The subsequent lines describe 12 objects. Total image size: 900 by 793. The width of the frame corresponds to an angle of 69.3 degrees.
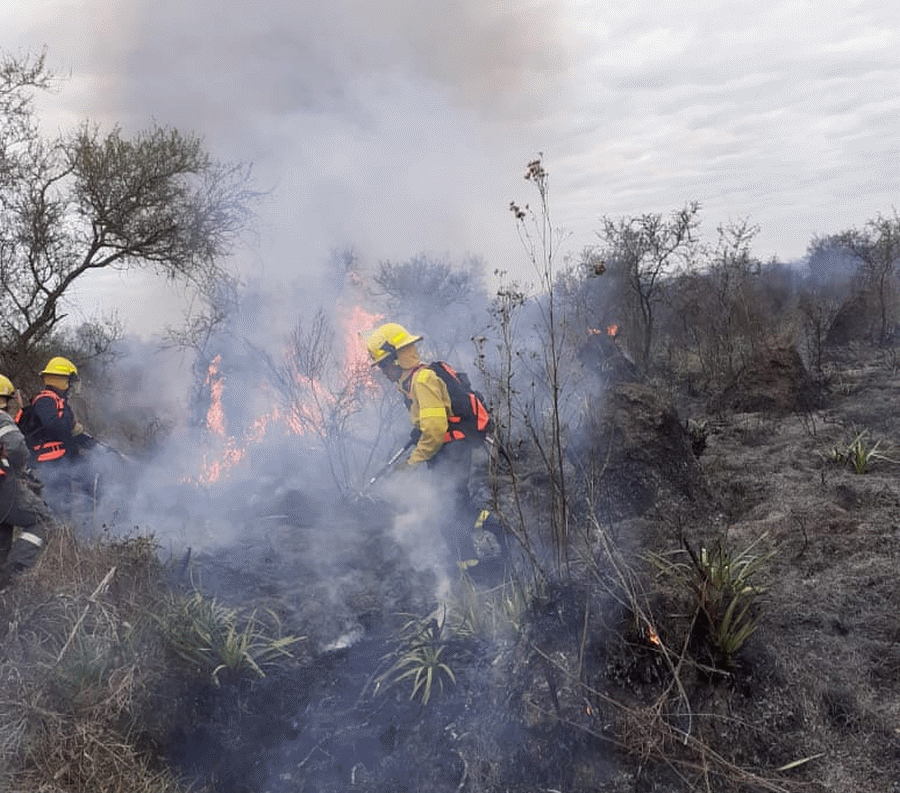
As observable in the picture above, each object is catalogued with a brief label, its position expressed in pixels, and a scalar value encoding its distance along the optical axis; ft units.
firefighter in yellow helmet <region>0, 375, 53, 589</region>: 15.23
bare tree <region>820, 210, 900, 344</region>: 47.17
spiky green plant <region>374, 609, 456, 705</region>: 11.93
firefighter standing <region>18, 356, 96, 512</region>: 20.74
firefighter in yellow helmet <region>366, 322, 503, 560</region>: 15.96
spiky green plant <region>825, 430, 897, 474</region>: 19.24
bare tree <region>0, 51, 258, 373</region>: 30.58
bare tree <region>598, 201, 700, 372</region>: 40.32
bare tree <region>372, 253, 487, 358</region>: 37.93
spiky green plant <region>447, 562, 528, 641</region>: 12.34
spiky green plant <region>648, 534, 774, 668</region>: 10.01
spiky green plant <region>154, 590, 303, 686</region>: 12.49
